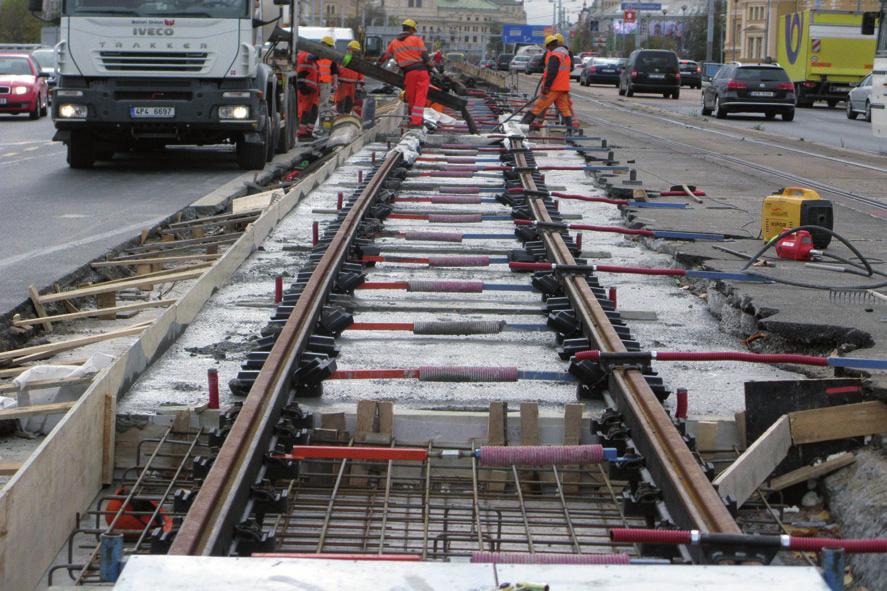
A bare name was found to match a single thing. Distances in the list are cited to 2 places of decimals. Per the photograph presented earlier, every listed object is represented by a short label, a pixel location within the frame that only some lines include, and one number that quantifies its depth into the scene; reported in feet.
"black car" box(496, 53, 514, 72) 287.28
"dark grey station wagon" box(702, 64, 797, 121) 127.13
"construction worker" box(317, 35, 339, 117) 93.04
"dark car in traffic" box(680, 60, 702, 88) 232.53
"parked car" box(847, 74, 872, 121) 127.24
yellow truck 152.46
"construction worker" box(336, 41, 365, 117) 97.09
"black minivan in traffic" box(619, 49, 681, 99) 171.83
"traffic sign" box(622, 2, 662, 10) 412.77
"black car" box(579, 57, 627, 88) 214.69
